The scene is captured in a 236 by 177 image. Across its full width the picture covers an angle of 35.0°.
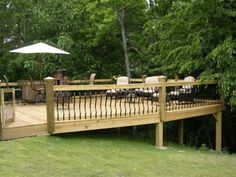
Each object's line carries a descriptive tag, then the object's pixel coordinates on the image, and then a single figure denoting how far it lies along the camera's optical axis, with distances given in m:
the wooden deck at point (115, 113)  7.43
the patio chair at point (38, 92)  10.50
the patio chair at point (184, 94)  10.49
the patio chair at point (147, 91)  11.05
